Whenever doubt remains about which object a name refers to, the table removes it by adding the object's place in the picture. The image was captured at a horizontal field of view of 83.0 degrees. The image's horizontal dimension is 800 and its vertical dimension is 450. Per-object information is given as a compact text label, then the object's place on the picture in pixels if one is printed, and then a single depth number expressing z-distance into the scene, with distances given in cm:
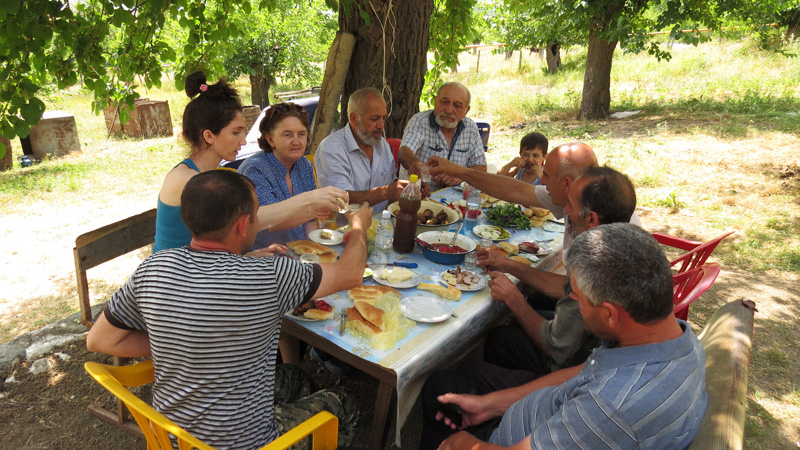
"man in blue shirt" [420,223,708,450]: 145
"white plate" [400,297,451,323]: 225
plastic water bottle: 291
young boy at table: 489
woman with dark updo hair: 265
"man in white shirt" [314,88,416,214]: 413
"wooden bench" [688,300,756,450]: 152
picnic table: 195
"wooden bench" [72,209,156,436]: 264
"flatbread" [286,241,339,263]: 278
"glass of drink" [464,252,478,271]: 286
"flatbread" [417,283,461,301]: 248
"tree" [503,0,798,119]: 986
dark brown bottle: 289
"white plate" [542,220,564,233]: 367
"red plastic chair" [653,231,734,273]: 321
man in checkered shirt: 504
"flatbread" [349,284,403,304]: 236
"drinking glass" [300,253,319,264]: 265
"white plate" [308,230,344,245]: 305
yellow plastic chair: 150
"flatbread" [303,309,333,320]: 213
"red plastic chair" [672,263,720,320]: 266
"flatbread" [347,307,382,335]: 209
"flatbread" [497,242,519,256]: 308
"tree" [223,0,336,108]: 1355
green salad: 366
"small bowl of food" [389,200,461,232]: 343
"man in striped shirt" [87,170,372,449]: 164
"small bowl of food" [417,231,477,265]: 288
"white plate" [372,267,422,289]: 251
